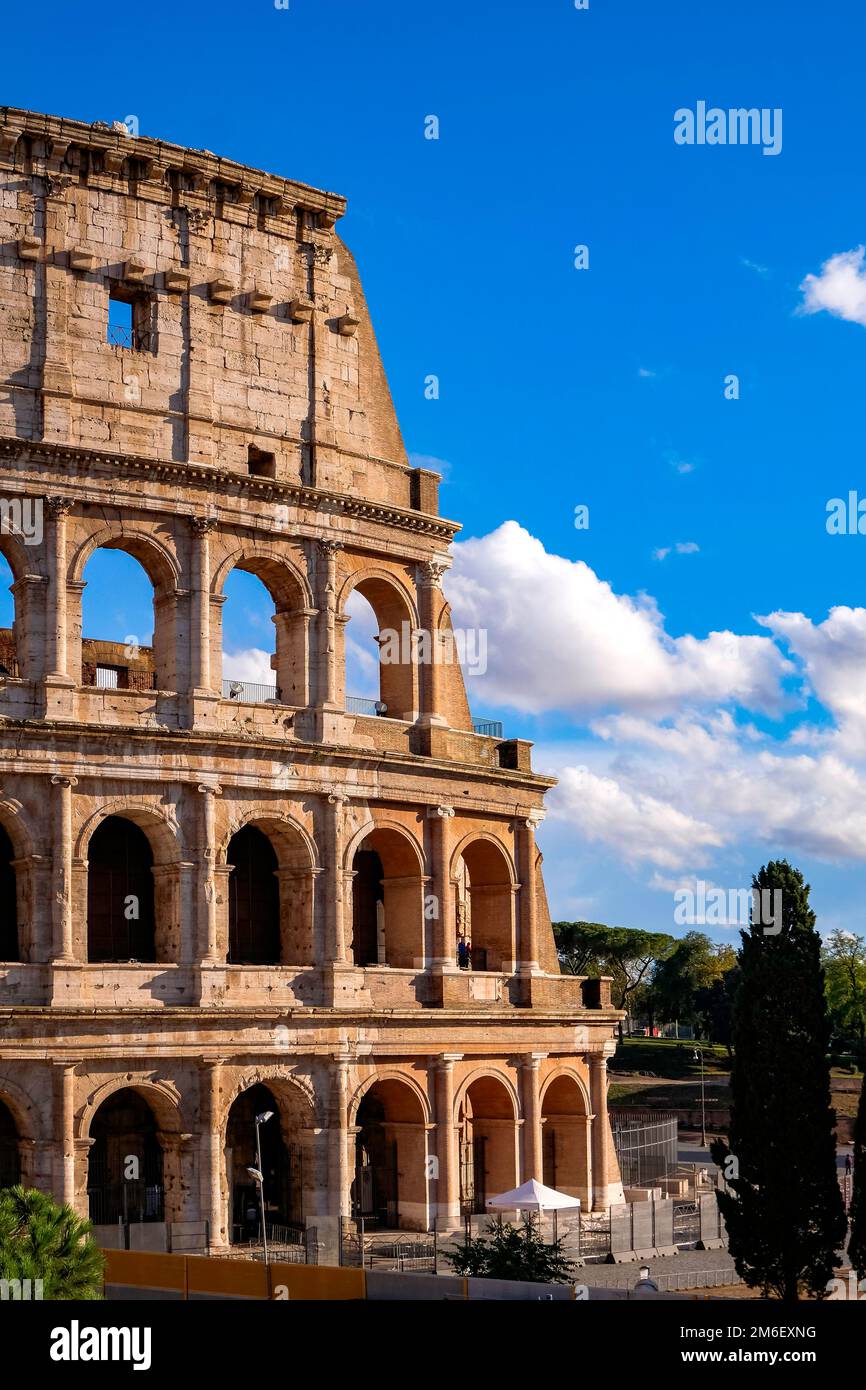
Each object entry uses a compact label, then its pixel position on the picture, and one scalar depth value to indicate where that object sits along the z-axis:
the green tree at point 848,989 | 101.88
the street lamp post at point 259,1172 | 37.44
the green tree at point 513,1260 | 33.34
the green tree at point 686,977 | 121.31
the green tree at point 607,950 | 125.81
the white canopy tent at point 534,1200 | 39.34
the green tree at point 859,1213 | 34.19
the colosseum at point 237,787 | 38.41
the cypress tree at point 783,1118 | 34.66
